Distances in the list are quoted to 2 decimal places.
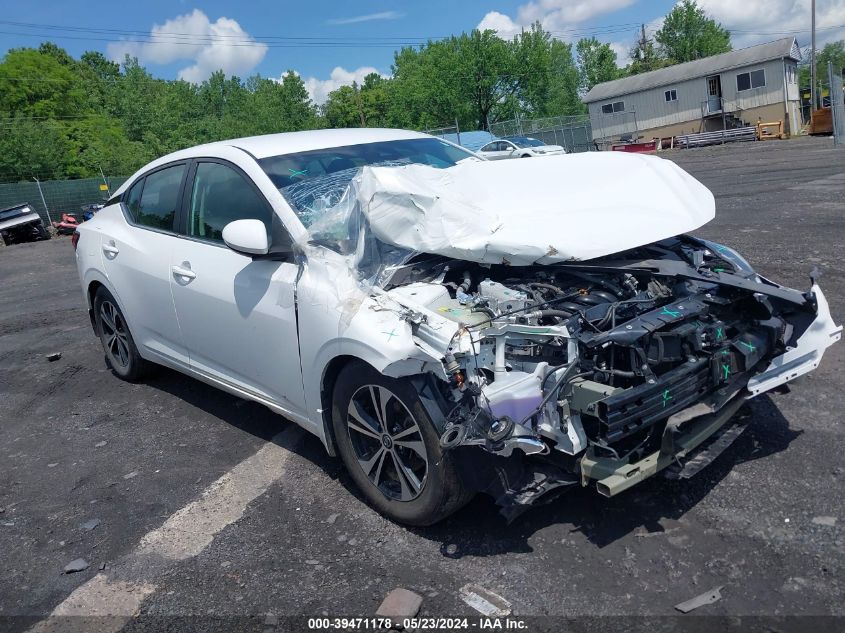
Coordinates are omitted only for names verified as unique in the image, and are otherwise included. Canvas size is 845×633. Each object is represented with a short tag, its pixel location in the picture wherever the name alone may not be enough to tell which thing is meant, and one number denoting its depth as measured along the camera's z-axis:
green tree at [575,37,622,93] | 77.69
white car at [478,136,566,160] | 32.03
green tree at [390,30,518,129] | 57.19
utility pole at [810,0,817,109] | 38.28
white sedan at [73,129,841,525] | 2.78
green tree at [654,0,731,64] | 74.06
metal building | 41.72
